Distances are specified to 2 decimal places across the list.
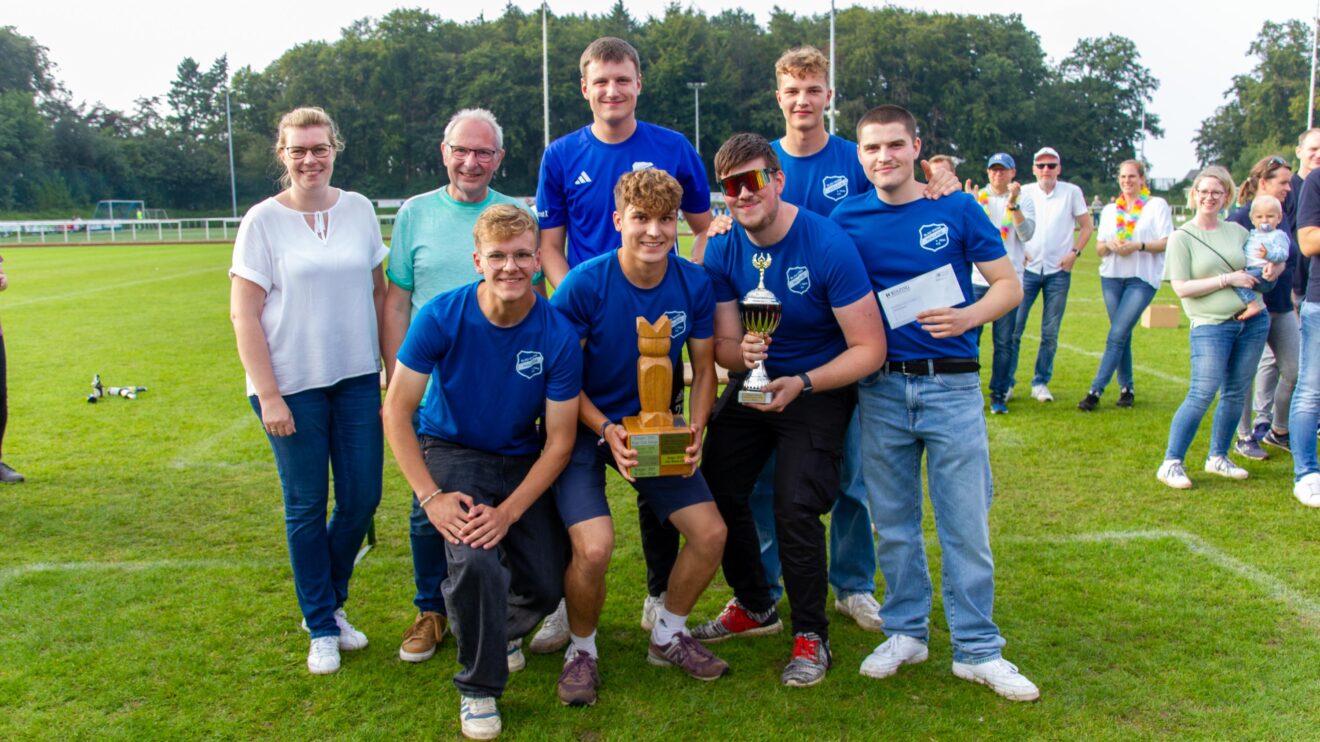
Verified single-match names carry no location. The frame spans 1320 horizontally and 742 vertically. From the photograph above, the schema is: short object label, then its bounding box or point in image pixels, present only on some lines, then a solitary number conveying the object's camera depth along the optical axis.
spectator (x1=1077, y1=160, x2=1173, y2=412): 8.12
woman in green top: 5.82
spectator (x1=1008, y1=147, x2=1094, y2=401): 8.48
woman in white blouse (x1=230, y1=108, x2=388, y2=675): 3.69
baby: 5.76
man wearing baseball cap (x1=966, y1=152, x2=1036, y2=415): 8.11
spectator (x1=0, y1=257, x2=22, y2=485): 6.06
